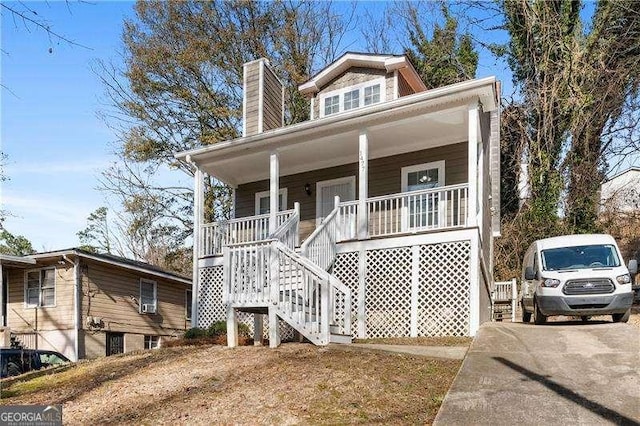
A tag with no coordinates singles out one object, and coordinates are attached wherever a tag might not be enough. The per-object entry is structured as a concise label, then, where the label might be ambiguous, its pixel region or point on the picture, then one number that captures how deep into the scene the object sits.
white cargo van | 10.33
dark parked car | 11.91
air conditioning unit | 21.50
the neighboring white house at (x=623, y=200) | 22.79
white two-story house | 10.08
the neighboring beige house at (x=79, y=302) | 18.67
